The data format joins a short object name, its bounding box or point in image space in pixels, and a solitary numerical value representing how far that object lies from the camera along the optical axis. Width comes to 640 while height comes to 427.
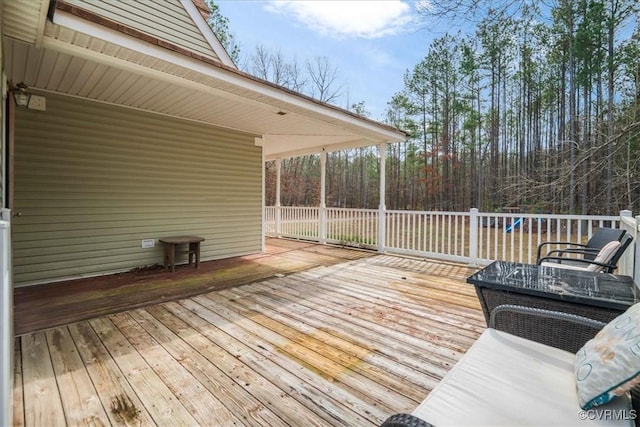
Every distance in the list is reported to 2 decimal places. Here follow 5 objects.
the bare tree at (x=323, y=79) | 16.77
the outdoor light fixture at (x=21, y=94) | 3.58
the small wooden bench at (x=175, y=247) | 4.80
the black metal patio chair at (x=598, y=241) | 3.04
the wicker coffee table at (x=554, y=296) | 1.60
